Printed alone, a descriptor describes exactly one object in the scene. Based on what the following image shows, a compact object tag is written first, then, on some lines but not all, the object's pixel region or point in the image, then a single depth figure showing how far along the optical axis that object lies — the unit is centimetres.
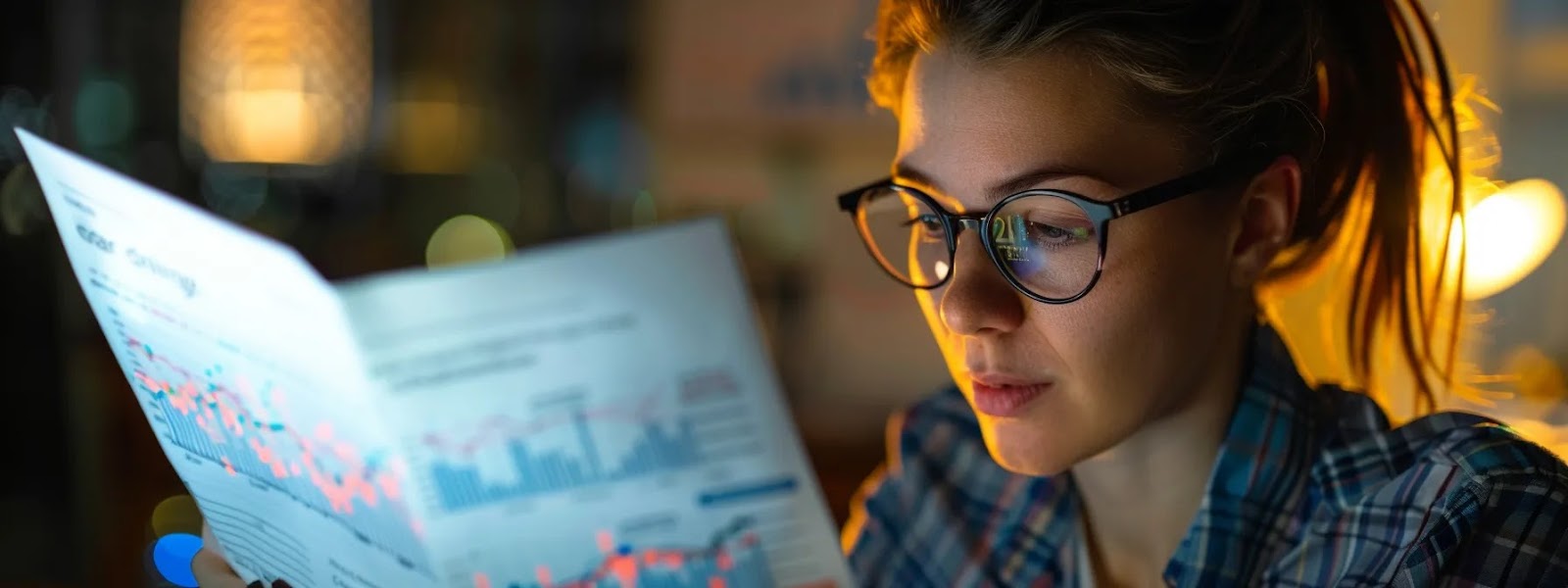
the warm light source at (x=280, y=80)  394
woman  85
